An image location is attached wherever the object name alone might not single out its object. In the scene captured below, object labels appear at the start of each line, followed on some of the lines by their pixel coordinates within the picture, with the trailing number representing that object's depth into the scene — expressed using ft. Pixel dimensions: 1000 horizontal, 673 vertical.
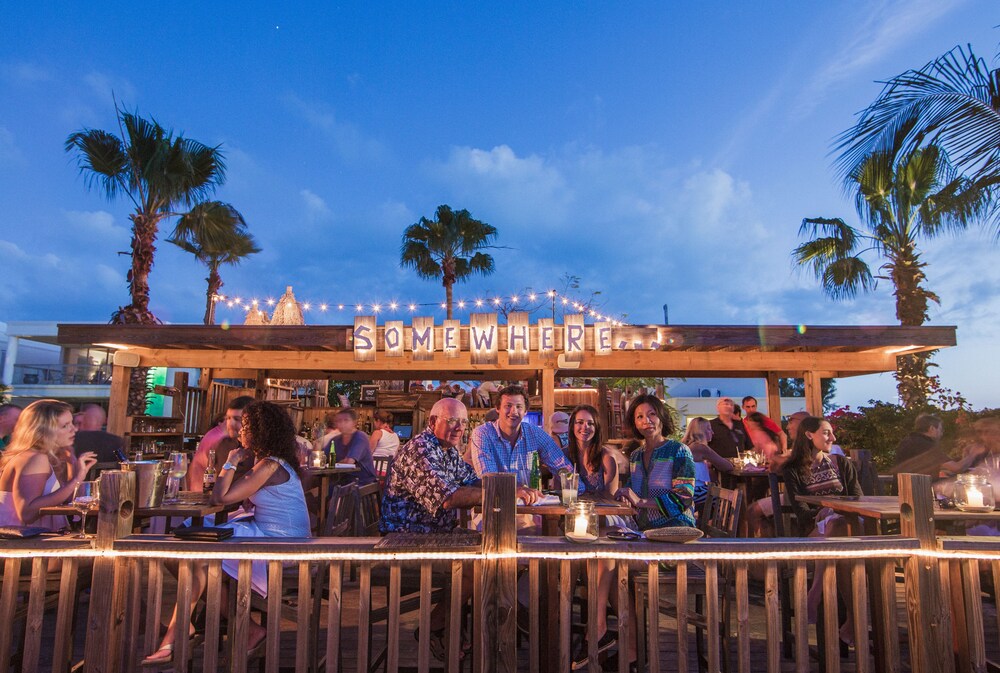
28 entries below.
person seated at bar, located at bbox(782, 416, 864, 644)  12.94
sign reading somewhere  25.72
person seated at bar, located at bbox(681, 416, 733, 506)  19.62
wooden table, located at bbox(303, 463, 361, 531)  18.71
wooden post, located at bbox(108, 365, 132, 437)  27.84
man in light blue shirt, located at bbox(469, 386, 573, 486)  13.12
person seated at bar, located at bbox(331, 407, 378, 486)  21.47
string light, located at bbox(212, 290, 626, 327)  38.24
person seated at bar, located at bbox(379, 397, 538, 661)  9.77
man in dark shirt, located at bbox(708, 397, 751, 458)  23.53
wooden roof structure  25.50
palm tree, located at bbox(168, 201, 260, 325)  40.63
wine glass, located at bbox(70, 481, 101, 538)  9.98
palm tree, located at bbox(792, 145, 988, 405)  36.47
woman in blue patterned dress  11.09
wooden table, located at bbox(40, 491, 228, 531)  9.96
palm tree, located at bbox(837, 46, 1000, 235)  23.15
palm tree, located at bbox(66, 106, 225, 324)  36.88
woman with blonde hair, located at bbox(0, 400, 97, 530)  10.28
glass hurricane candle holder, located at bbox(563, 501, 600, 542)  7.48
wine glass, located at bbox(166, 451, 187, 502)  11.90
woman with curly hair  9.39
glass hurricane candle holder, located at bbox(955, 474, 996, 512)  10.55
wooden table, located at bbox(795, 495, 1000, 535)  10.11
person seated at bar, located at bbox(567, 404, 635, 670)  12.84
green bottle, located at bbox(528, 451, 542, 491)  12.65
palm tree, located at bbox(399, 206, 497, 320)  53.11
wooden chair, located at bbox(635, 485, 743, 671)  9.54
